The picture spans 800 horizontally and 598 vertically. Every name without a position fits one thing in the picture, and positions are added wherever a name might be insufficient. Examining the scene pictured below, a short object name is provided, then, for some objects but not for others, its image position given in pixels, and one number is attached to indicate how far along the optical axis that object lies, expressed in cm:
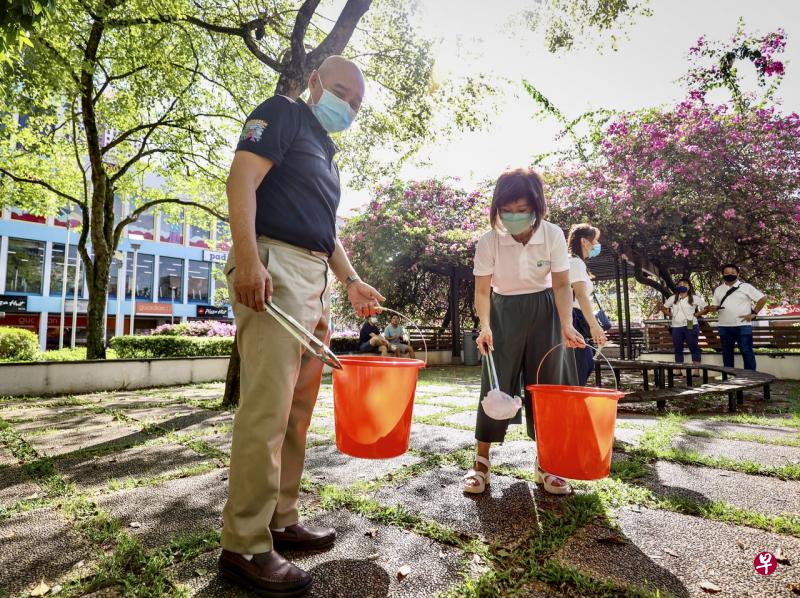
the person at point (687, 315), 882
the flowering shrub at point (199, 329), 1644
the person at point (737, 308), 742
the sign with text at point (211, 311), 3281
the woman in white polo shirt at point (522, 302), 253
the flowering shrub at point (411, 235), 1431
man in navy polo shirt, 152
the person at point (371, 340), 984
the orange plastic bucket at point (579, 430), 197
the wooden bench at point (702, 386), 457
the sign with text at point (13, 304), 2362
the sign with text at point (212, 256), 3312
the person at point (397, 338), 1078
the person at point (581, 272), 374
